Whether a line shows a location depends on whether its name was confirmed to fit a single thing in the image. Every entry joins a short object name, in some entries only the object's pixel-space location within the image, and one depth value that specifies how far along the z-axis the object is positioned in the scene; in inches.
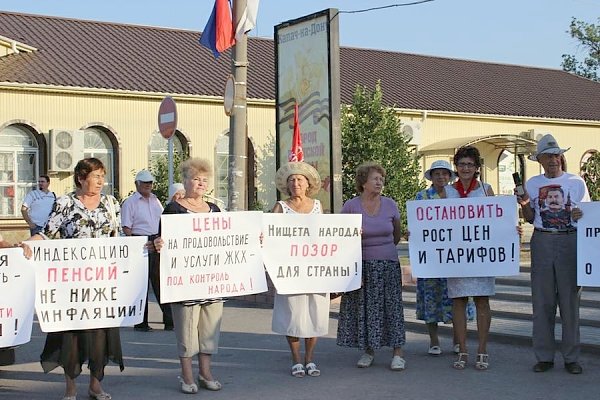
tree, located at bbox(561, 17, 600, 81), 2391.7
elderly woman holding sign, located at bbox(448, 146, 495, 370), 341.1
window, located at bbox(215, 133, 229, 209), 1151.0
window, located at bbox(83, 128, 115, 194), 1076.5
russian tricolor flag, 535.2
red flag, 601.6
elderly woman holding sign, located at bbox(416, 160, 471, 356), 368.5
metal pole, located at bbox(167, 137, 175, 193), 556.0
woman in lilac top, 347.9
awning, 1222.3
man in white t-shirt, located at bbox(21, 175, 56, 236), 584.1
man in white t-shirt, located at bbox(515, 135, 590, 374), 330.0
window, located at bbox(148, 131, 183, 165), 1108.5
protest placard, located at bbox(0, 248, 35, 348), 290.5
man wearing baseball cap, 471.5
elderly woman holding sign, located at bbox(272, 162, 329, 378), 337.7
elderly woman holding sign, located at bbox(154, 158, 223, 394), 311.6
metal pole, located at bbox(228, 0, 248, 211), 508.7
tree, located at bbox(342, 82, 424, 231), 1031.6
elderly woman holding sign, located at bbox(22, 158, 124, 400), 297.7
